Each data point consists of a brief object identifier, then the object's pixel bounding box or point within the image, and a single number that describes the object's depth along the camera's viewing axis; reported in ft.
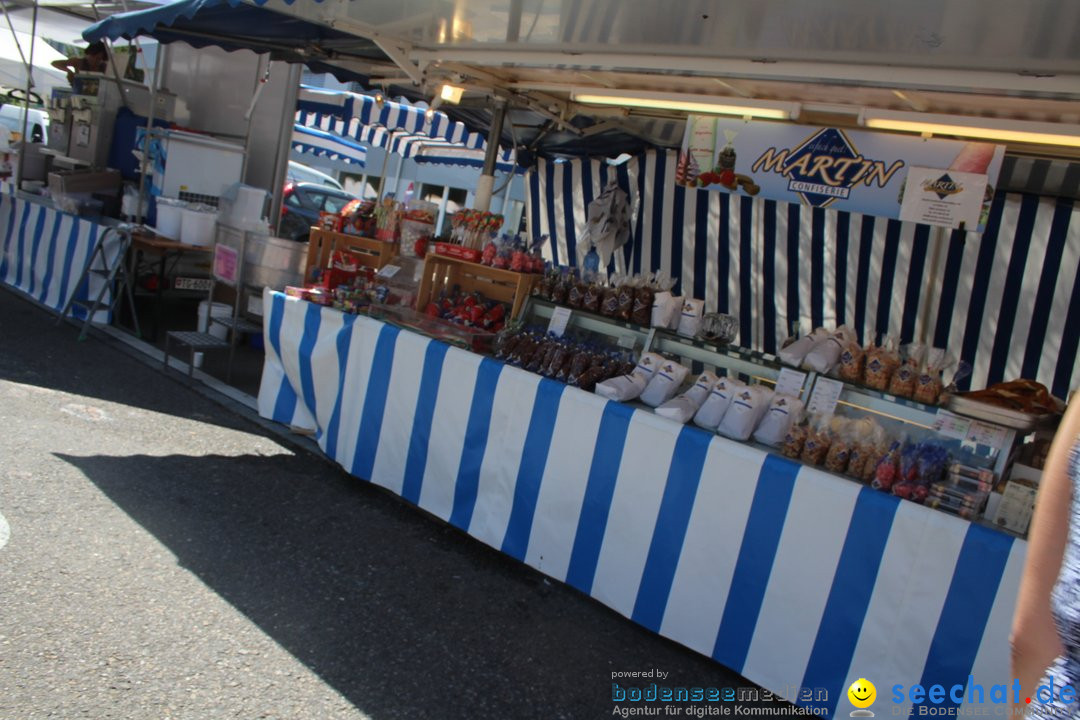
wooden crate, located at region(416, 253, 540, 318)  18.40
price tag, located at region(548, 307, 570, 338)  16.07
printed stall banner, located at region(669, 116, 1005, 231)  14.16
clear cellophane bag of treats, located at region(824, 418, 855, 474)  11.74
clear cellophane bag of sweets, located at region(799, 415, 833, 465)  11.94
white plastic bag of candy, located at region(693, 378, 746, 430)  13.05
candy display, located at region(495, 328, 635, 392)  14.06
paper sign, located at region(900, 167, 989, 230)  13.67
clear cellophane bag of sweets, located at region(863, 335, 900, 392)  12.88
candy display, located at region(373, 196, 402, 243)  20.81
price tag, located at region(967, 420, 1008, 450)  11.89
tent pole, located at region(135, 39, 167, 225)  26.13
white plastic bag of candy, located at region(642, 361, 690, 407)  13.75
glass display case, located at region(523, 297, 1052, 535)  11.14
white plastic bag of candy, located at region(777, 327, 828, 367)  13.52
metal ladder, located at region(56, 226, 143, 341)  24.70
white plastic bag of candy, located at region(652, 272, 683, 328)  15.02
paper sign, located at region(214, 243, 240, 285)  23.20
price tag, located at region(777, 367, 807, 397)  13.44
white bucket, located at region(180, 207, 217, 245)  25.61
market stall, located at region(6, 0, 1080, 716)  10.57
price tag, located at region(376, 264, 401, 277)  19.26
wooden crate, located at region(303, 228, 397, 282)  21.81
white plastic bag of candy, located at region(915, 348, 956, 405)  12.37
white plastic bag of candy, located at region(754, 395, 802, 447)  12.69
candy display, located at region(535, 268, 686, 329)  15.10
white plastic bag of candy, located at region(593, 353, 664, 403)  13.37
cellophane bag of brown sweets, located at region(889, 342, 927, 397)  12.57
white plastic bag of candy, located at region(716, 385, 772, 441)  12.71
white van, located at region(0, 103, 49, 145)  60.39
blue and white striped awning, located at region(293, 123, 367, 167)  54.85
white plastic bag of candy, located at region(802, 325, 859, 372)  13.29
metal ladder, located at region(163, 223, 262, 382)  22.00
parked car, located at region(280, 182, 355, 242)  47.65
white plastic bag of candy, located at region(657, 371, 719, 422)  12.85
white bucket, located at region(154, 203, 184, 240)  25.80
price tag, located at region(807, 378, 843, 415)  13.09
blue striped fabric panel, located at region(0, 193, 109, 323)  26.43
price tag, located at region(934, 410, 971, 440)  12.06
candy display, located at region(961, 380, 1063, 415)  12.25
